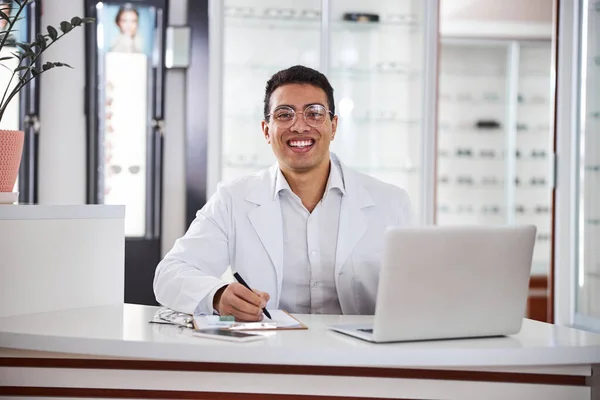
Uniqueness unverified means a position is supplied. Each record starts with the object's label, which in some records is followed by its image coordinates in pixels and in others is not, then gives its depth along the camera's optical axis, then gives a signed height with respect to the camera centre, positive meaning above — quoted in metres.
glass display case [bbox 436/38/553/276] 6.50 +0.44
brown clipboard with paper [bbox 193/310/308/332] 1.78 -0.33
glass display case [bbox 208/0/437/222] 4.74 +0.71
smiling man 2.43 -0.13
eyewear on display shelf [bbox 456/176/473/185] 6.63 +0.05
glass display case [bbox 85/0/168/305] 4.51 +0.36
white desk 1.57 -0.39
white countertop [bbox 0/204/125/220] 2.02 -0.09
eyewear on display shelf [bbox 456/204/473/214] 6.61 -0.19
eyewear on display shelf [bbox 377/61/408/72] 4.99 +0.77
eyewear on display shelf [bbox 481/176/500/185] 6.61 +0.05
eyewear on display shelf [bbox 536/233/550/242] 6.62 -0.43
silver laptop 1.55 -0.20
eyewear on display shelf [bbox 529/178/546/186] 6.57 +0.05
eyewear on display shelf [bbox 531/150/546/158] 6.55 +0.29
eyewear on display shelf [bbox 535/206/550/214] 6.58 -0.18
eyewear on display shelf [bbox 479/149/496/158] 6.59 +0.28
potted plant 2.22 +0.11
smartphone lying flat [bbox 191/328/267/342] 1.64 -0.33
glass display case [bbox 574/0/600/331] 4.30 +0.16
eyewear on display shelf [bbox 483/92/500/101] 6.53 +0.76
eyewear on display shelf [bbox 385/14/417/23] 4.95 +1.08
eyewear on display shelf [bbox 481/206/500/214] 6.55 -0.19
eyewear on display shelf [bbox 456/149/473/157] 6.61 +0.28
